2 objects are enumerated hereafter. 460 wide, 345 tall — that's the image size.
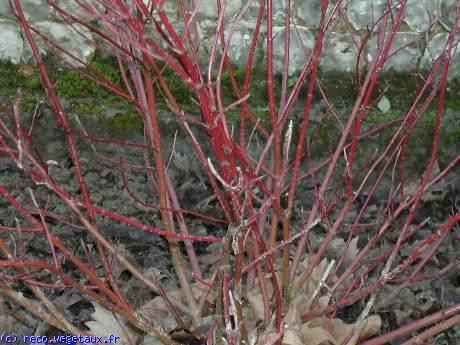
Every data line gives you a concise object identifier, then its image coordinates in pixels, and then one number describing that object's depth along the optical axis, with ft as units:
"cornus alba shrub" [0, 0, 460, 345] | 5.82
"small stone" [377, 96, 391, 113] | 10.48
